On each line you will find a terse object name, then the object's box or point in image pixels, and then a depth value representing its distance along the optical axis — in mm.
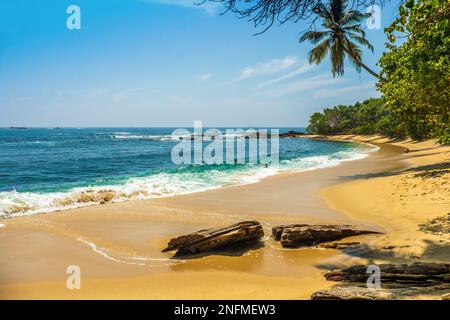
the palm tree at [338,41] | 20281
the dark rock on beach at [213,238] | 7109
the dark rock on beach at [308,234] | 7391
